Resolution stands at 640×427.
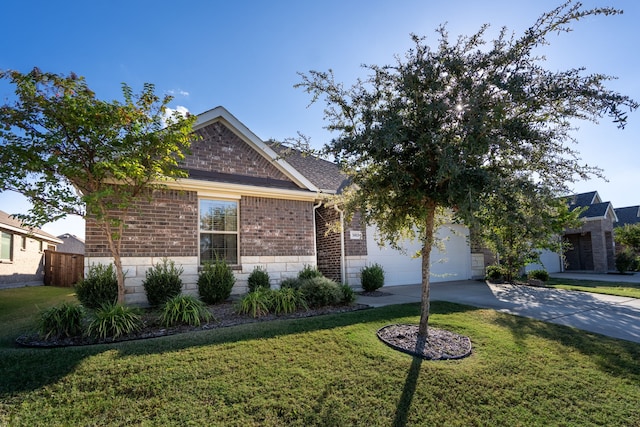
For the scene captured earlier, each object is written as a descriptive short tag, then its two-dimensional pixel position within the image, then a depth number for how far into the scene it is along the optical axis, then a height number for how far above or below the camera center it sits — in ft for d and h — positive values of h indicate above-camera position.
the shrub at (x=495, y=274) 44.86 -5.06
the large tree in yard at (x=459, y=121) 13.58 +5.00
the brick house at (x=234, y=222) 27.02 +1.87
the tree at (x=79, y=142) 18.60 +5.98
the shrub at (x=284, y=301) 22.97 -4.19
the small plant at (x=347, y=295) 26.27 -4.34
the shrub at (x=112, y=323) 17.40 -4.09
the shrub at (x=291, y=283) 27.86 -3.63
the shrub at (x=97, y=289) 23.24 -2.99
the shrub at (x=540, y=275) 44.60 -5.31
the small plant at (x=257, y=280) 30.12 -3.41
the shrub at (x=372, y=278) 35.47 -4.19
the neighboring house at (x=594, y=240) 66.80 -1.26
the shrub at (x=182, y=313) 19.69 -4.12
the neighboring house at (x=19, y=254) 52.95 -1.14
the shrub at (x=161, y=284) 24.97 -3.03
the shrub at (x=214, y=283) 26.30 -3.20
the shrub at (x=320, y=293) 25.27 -3.97
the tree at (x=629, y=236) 60.39 -0.57
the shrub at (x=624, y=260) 59.82 -4.83
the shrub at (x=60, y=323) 17.57 -4.03
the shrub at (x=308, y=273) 30.73 -3.06
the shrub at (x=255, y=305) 22.17 -4.17
